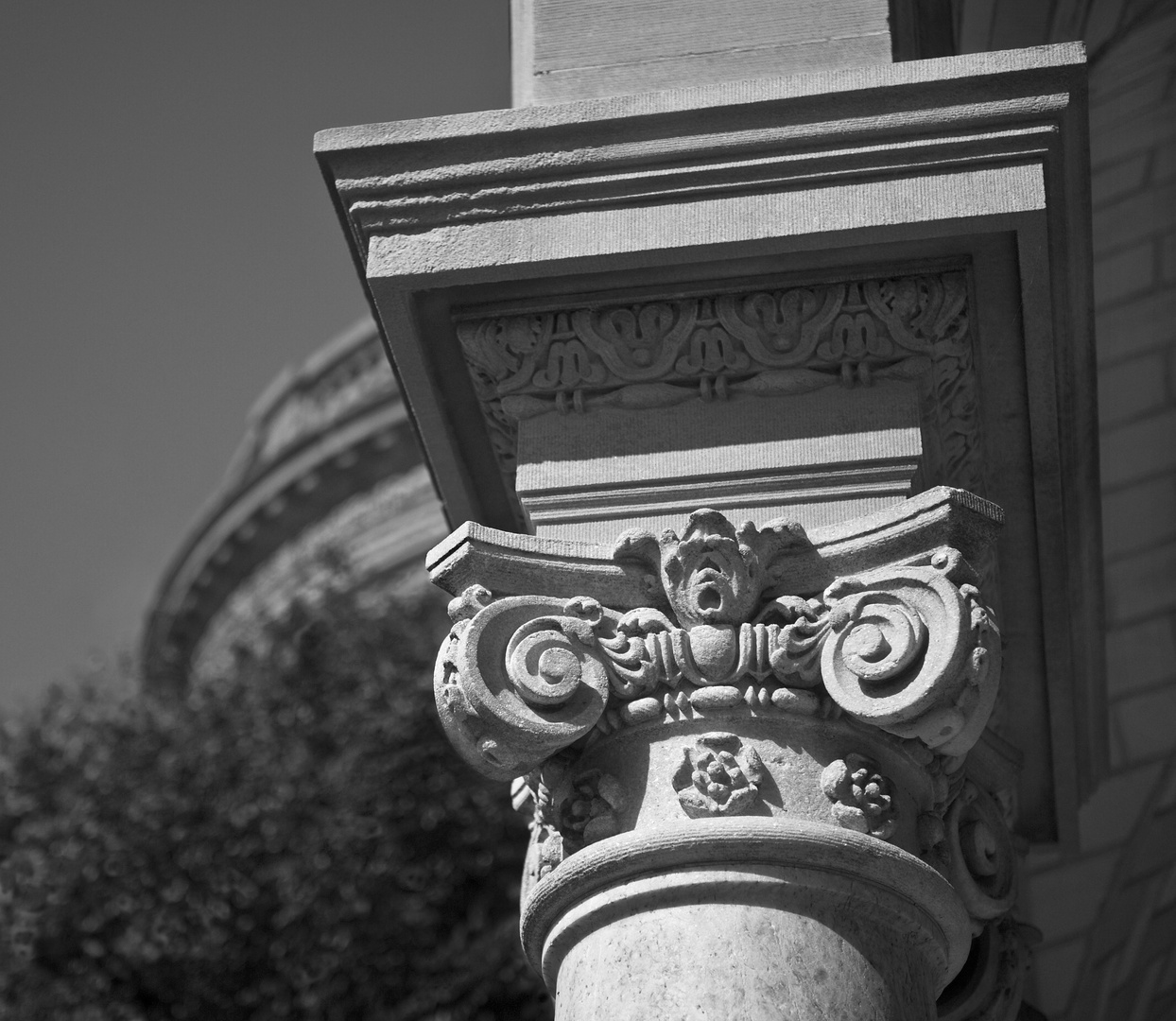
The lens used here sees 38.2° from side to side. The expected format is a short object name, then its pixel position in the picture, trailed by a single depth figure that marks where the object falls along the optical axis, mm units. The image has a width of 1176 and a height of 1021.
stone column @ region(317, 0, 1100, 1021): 3033
